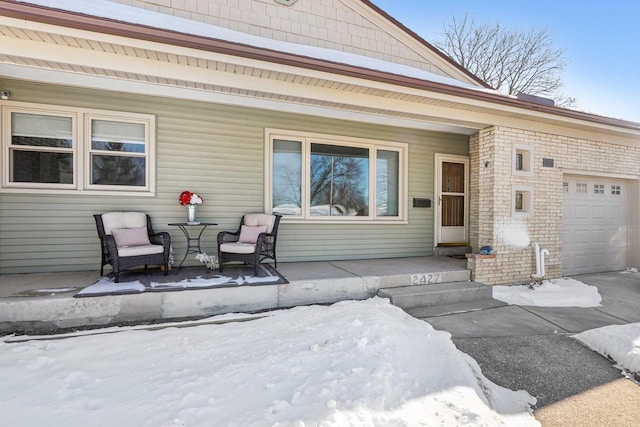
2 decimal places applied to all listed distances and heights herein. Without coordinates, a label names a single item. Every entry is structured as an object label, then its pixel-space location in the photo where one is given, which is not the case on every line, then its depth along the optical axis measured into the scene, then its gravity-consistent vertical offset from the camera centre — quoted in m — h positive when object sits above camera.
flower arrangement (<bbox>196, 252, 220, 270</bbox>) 4.63 -0.77
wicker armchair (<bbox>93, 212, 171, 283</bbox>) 3.79 -0.44
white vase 4.64 -0.05
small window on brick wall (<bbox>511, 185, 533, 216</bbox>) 5.14 +0.19
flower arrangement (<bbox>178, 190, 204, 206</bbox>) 4.59 +0.16
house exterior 3.58 +1.14
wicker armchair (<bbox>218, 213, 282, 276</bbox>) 4.28 -0.47
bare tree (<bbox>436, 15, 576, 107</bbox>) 13.62 +7.15
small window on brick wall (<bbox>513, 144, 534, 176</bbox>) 5.14 +0.89
